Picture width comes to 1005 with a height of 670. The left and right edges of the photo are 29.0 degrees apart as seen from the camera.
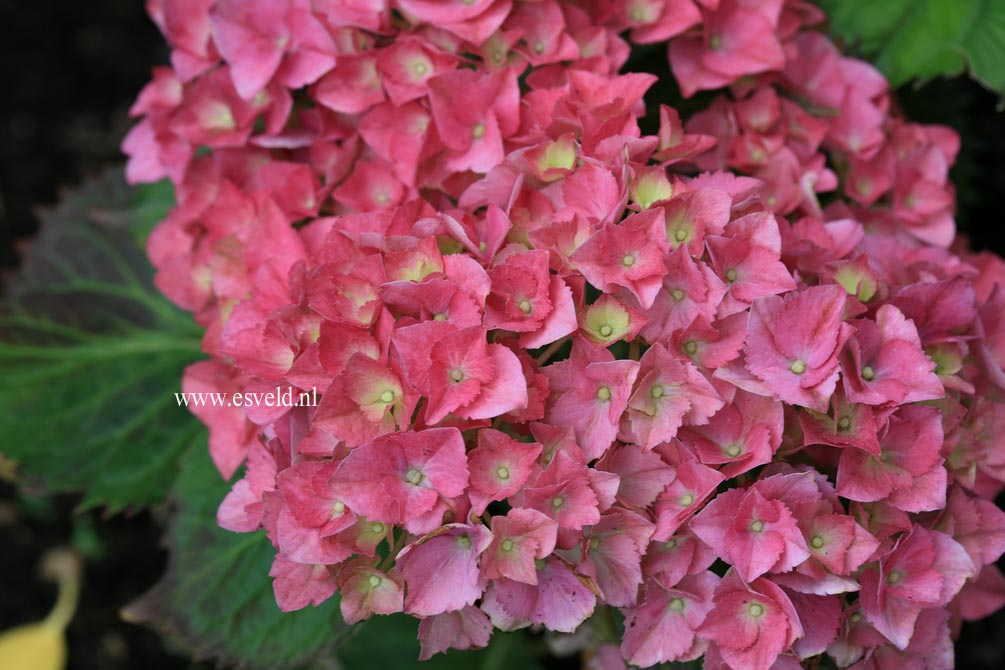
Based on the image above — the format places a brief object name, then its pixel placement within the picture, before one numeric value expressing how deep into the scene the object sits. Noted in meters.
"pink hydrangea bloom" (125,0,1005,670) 0.48
